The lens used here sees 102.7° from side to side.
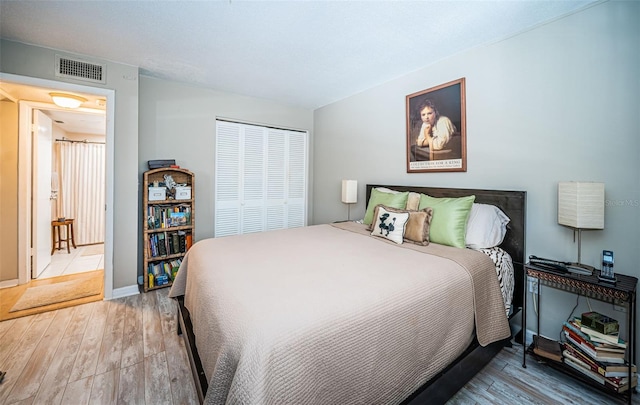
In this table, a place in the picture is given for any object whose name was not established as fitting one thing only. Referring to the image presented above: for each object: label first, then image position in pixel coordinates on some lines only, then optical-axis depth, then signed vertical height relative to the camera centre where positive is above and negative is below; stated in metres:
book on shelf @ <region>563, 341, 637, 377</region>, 1.50 -0.98
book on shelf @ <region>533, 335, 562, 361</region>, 1.73 -1.03
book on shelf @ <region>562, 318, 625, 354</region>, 1.54 -0.86
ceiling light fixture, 2.85 +1.13
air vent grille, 2.53 +1.32
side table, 1.45 -0.51
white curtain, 4.62 +0.23
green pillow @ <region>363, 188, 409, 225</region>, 2.68 +0.02
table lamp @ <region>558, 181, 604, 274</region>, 1.64 -0.02
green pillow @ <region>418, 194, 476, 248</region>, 2.11 -0.16
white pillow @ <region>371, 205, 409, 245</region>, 2.25 -0.22
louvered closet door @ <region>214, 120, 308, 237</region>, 3.81 +0.36
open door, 3.19 +0.08
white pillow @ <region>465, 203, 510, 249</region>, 2.10 -0.21
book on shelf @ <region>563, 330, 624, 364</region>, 1.53 -0.92
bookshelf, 3.03 -0.29
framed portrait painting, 2.55 +0.77
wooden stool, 4.31 -0.57
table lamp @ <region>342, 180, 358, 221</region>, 3.58 +0.14
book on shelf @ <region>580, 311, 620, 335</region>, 1.58 -0.76
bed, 0.92 -0.53
